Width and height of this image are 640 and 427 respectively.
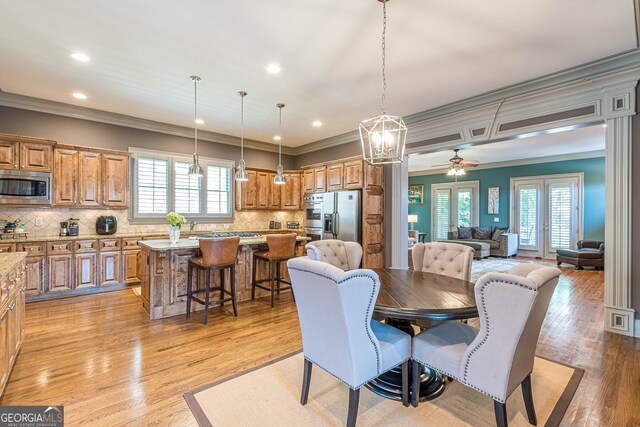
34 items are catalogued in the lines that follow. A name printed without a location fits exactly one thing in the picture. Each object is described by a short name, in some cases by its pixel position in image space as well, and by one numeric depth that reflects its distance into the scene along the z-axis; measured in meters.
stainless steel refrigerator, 5.42
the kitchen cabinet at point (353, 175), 5.41
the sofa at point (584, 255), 6.80
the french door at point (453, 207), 10.12
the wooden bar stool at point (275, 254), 4.08
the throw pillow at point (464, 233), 9.40
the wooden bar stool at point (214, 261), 3.53
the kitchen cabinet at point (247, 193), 6.55
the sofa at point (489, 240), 8.66
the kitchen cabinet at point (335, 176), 5.85
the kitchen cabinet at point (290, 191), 7.02
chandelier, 2.21
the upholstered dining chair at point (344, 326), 1.65
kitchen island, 3.63
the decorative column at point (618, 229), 3.20
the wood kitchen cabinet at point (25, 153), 4.18
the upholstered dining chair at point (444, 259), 2.92
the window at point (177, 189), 5.46
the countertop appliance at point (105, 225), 4.95
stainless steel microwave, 4.21
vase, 3.86
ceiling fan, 7.04
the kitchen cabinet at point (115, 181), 5.02
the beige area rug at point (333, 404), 1.94
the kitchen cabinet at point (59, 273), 4.32
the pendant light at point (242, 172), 4.17
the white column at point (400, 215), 5.34
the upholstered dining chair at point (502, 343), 1.54
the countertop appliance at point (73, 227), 4.74
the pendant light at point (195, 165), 3.76
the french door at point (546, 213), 8.13
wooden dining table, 1.85
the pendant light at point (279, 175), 4.62
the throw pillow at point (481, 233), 9.18
